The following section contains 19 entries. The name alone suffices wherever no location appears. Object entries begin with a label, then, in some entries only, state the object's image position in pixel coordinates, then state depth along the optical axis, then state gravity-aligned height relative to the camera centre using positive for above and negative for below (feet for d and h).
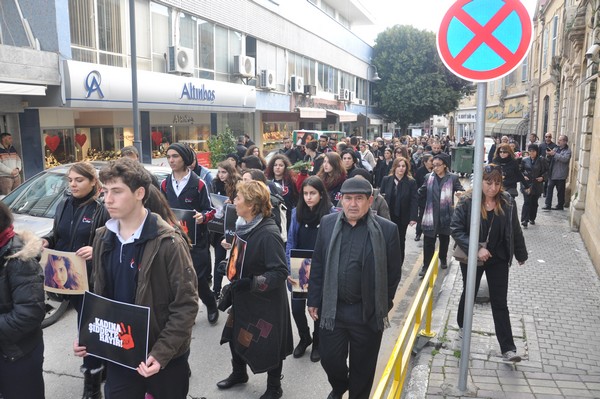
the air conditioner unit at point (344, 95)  114.93 +8.10
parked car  19.07 -3.09
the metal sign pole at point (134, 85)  39.86 +3.63
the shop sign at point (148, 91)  41.39 +3.92
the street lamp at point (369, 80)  140.77 +14.13
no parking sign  11.67 +2.20
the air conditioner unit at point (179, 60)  55.67 +7.74
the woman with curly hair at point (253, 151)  30.72 -1.39
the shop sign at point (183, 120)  61.87 +1.28
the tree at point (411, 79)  135.33 +14.16
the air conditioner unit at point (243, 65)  68.74 +8.86
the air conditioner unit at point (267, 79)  76.48 +7.74
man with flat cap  11.44 -3.45
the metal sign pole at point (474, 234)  12.34 -2.59
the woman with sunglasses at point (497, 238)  15.08 -3.17
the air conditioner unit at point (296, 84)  87.35 +8.00
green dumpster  72.59 -3.98
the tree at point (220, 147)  49.03 -1.62
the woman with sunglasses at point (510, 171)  31.32 -2.43
